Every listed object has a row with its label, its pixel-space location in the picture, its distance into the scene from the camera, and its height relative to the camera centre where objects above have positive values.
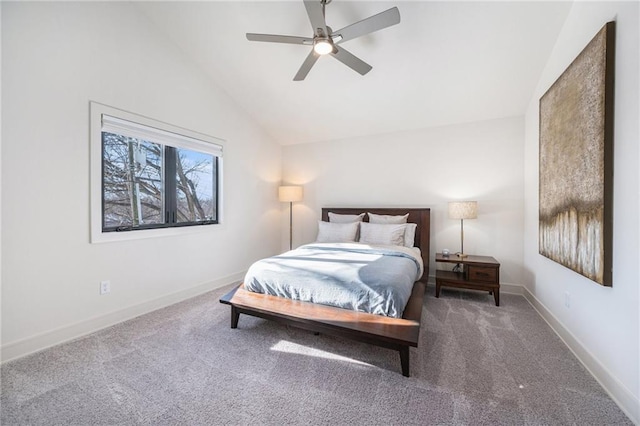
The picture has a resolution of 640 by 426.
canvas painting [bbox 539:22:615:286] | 1.62 +0.38
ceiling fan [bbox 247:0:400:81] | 1.89 +1.43
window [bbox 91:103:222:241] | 2.49 +0.44
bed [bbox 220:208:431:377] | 1.72 -0.79
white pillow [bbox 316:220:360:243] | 3.77 -0.30
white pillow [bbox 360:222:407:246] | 3.50 -0.30
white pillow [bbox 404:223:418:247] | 3.54 -0.30
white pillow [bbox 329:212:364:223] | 4.03 -0.09
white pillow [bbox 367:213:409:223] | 3.71 -0.08
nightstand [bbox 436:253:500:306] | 3.01 -0.77
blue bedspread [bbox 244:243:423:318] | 1.97 -0.55
